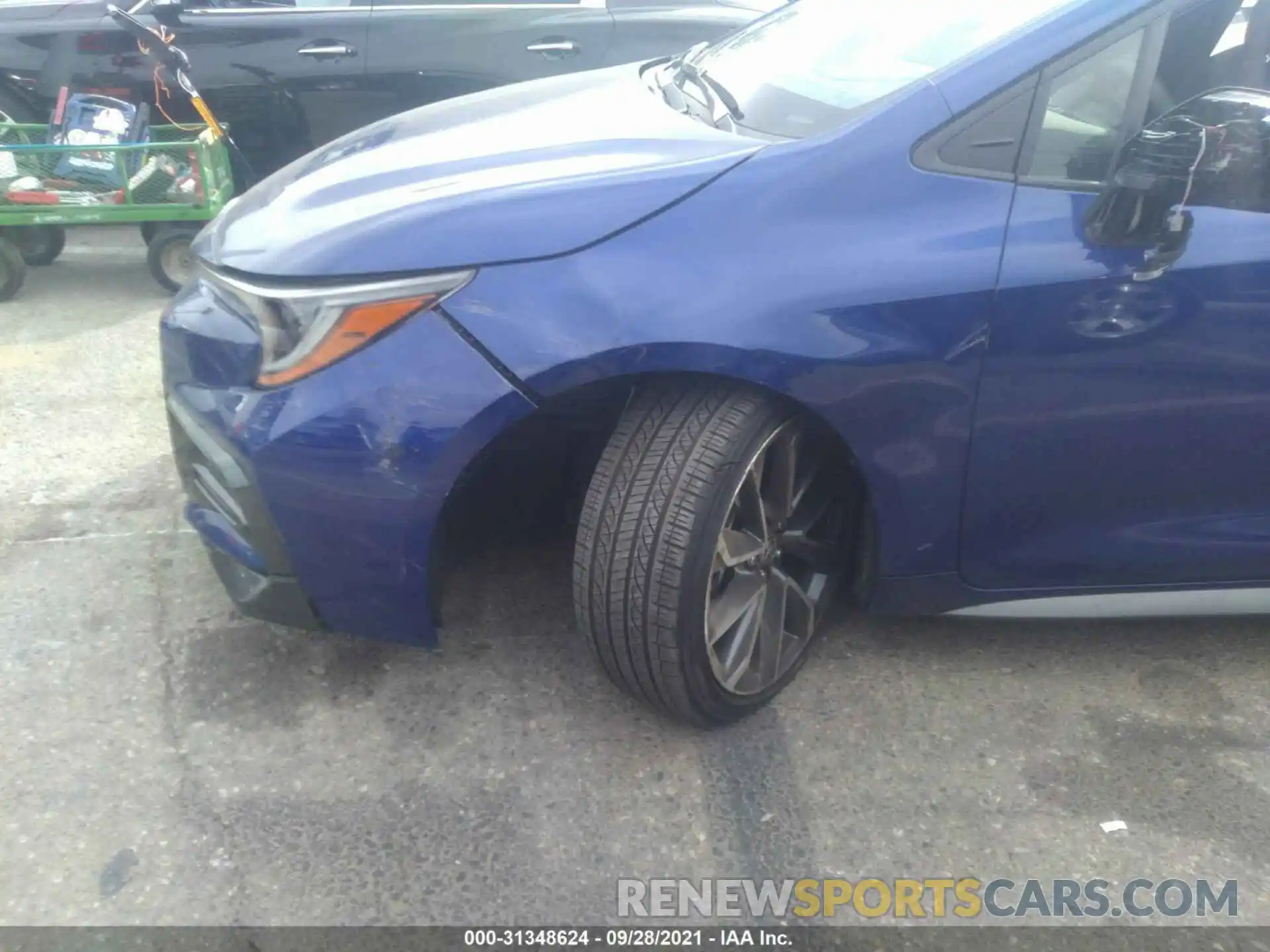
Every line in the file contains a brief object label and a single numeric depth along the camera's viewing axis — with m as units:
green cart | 4.62
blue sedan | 1.85
